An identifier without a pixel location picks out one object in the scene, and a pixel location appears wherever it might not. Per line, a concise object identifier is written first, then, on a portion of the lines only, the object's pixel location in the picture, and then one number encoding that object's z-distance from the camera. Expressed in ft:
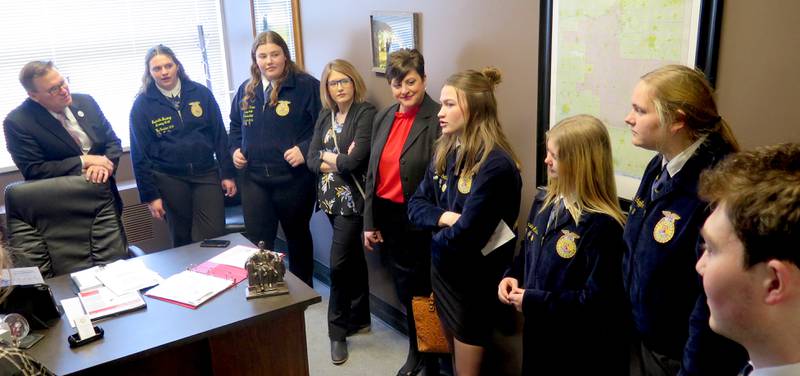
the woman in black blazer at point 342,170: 9.43
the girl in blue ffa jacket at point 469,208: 6.81
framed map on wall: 5.50
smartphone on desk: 8.29
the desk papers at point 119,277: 7.03
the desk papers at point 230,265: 7.25
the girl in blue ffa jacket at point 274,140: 10.25
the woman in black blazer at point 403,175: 8.20
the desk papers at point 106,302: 6.40
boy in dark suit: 2.74
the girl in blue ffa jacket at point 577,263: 5.63
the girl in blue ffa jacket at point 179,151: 10.53
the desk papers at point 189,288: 6.64
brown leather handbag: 8.36
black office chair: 8.26
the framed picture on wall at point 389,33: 9.13
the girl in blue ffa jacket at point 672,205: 4.64
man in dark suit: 9.49
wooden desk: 5.72
